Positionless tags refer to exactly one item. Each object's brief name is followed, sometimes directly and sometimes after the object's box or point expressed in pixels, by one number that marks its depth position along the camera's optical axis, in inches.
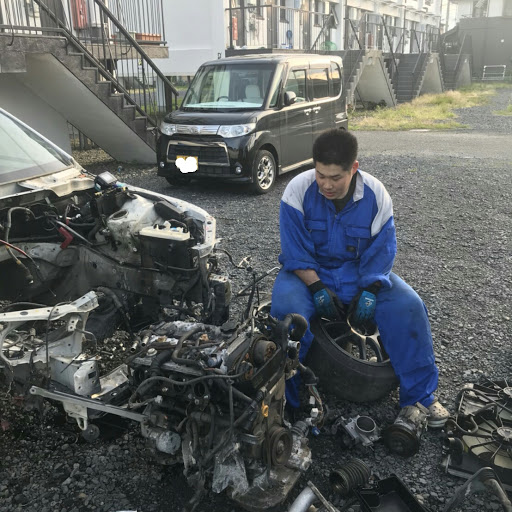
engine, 93.0
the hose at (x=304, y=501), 88.5
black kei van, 317.7
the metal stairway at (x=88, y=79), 329.1
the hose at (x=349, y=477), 98.3
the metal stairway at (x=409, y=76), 929.5
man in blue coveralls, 121.6
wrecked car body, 138.0
